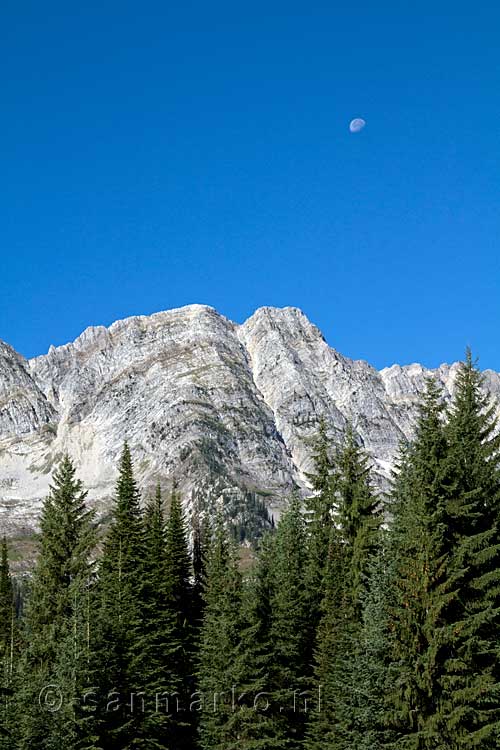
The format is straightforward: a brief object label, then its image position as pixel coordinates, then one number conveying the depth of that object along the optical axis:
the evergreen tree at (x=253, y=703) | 48.78
